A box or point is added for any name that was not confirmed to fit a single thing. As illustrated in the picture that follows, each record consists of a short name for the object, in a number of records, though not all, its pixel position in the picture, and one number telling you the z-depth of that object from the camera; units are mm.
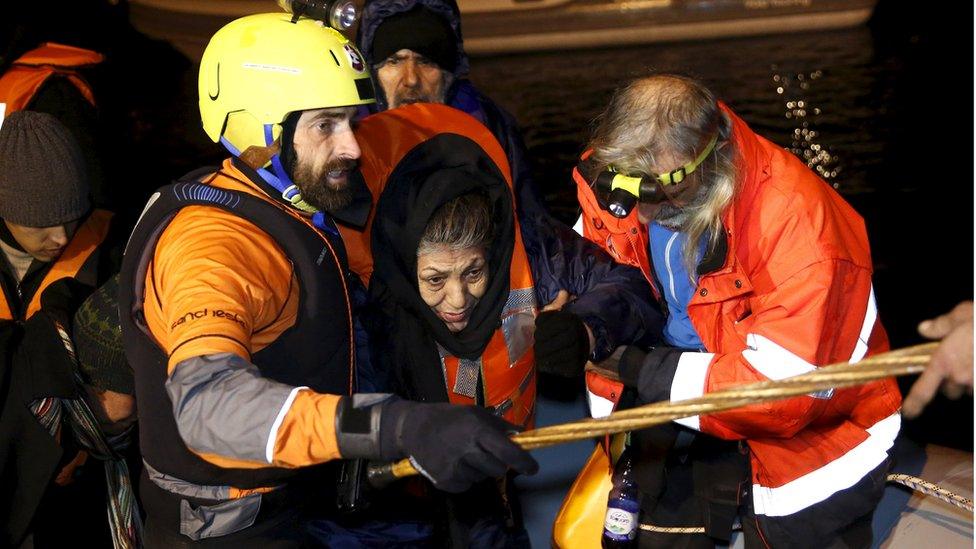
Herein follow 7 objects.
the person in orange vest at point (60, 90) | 3488
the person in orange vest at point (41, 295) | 2809
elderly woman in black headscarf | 2707
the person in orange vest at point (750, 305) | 2426
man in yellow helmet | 1936
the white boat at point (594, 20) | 19906
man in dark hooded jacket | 3971
